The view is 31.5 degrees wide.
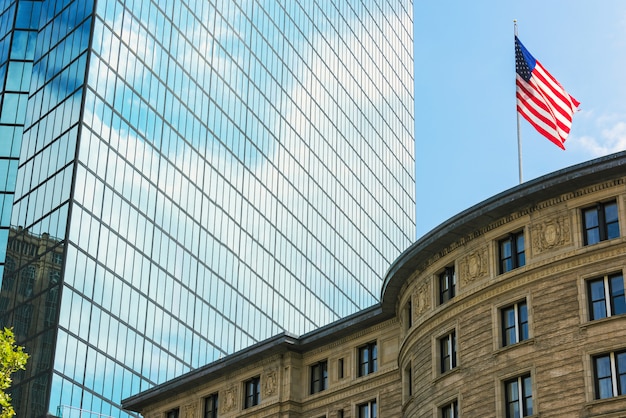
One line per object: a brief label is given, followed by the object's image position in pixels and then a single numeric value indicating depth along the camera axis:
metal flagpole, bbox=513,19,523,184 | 53.83
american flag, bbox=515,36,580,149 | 54.41
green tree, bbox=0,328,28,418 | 45.97
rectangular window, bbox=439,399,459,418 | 51.28
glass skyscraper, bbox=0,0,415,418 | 89.36
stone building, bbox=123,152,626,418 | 46.81
